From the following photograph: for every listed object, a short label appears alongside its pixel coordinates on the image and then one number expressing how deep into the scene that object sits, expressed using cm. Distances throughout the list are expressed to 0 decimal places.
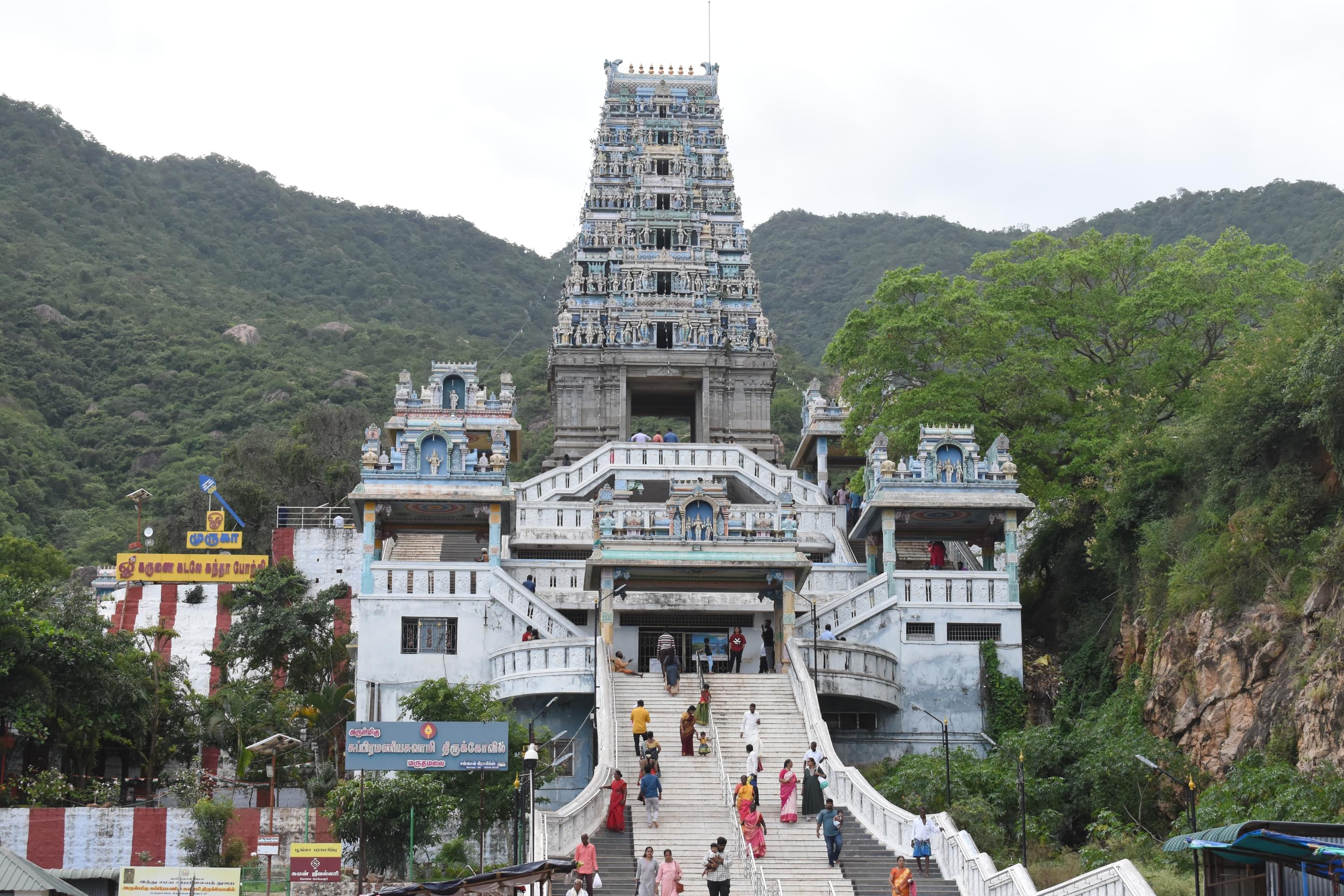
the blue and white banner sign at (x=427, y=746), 3291
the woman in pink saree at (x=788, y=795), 3186
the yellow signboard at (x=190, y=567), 5528
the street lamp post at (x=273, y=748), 3506
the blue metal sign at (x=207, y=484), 5871
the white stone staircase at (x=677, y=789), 3080
